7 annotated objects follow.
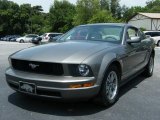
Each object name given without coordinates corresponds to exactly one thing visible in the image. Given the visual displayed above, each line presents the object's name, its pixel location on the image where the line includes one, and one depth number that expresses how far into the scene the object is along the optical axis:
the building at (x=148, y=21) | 50.38
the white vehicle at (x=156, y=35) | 26.50
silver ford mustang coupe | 4.54
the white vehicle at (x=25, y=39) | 42.26
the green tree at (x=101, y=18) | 39.38
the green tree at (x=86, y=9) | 49.84
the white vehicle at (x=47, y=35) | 34.64
